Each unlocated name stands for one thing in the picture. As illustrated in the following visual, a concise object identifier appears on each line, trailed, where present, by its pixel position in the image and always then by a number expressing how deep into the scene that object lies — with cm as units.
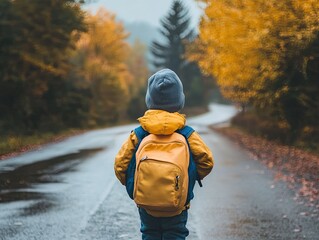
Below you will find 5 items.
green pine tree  6988
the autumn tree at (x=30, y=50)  2189
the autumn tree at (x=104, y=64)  4484
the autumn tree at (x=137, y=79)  5700
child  334
